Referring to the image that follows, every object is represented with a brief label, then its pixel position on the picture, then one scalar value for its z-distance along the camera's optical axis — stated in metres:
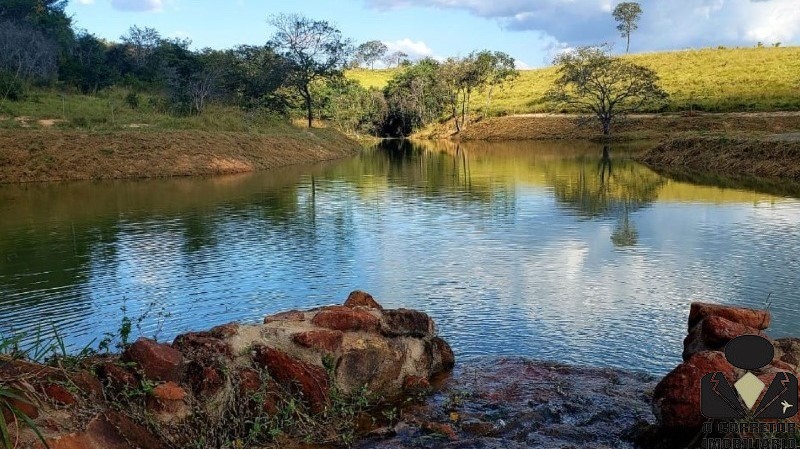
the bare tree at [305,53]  58.66
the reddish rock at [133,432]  5.89
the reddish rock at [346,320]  8.12
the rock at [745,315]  7.15
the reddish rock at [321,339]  7.66
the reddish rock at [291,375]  7.20
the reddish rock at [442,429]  6.87
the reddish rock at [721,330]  6.83
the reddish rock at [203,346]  7.04
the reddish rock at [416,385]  8.16
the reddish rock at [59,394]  5.78
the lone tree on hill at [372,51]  137.12
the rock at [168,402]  6.32
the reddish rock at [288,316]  8.40
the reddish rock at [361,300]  9.11
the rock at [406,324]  8.52
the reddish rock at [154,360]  6.59
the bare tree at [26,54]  47.94
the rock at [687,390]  5.98
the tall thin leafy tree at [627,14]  108.12
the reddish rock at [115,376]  6.33
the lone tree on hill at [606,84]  63.12
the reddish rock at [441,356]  8.73
